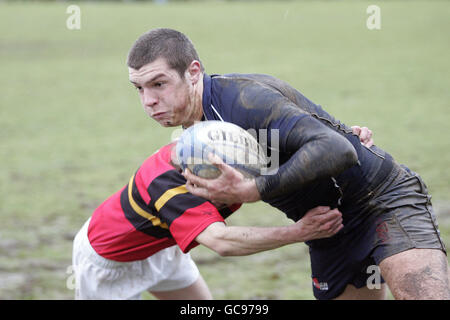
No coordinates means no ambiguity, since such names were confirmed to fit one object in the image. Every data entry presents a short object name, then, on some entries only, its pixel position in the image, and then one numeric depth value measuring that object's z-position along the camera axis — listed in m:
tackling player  7.64
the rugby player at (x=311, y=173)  6.69
